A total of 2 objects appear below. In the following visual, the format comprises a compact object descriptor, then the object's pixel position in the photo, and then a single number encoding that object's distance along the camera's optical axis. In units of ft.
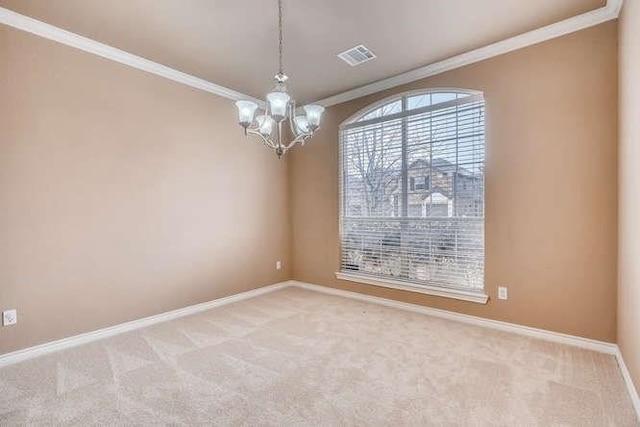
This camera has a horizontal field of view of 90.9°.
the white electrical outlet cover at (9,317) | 8.23
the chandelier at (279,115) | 7.33
